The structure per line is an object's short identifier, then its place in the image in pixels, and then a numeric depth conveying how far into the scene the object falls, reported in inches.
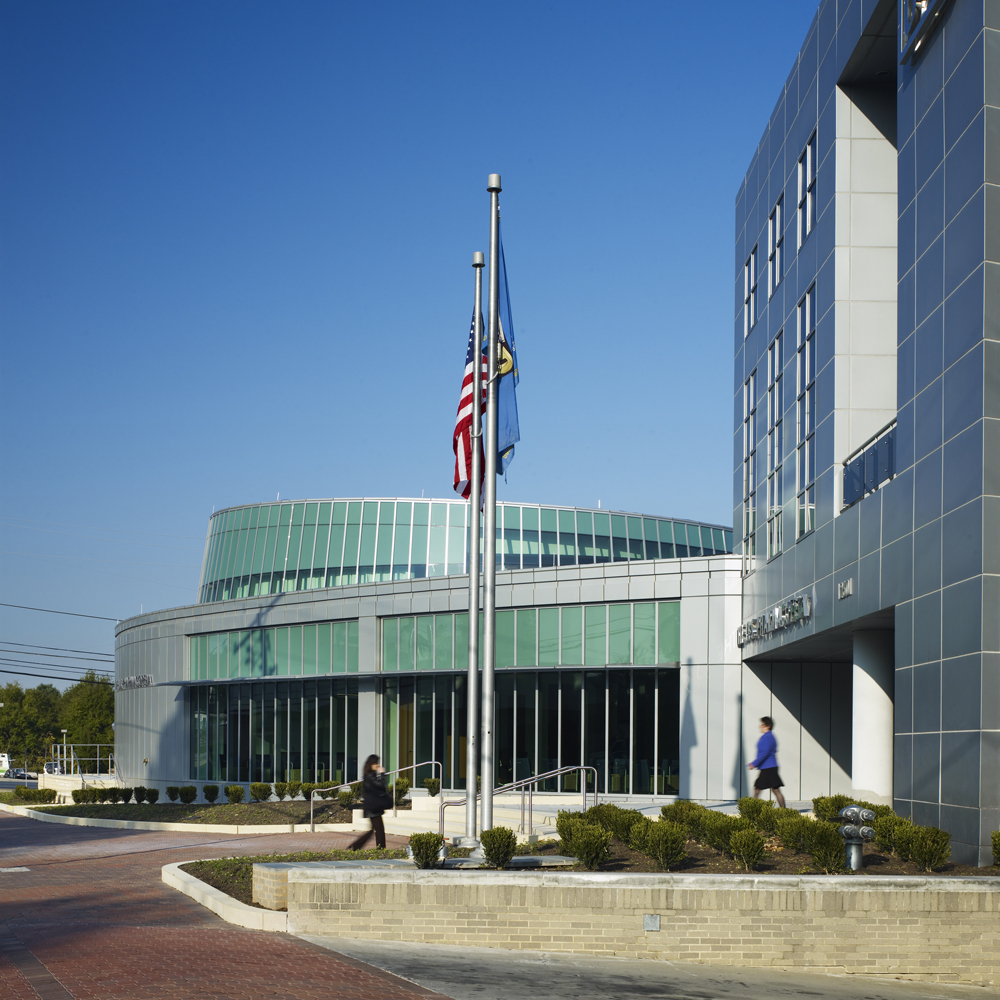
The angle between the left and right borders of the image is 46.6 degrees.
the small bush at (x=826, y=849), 511.2
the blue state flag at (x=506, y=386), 668.1
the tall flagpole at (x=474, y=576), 629.9
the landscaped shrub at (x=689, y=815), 635.5
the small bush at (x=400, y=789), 1156.8
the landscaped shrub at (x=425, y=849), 530.3
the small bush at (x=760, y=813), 637.9
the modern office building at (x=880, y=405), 554.9
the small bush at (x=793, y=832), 566.3
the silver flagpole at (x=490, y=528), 613.6
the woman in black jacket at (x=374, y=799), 677.3
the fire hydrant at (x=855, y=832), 515.8
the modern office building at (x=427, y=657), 1191.6
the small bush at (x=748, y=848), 526.9
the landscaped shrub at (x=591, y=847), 535.8
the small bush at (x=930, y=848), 507.2
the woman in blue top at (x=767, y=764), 728.3
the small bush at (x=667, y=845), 532.7
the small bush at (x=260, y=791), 1277.1
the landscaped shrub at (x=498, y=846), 538.0
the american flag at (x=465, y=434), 680.4
